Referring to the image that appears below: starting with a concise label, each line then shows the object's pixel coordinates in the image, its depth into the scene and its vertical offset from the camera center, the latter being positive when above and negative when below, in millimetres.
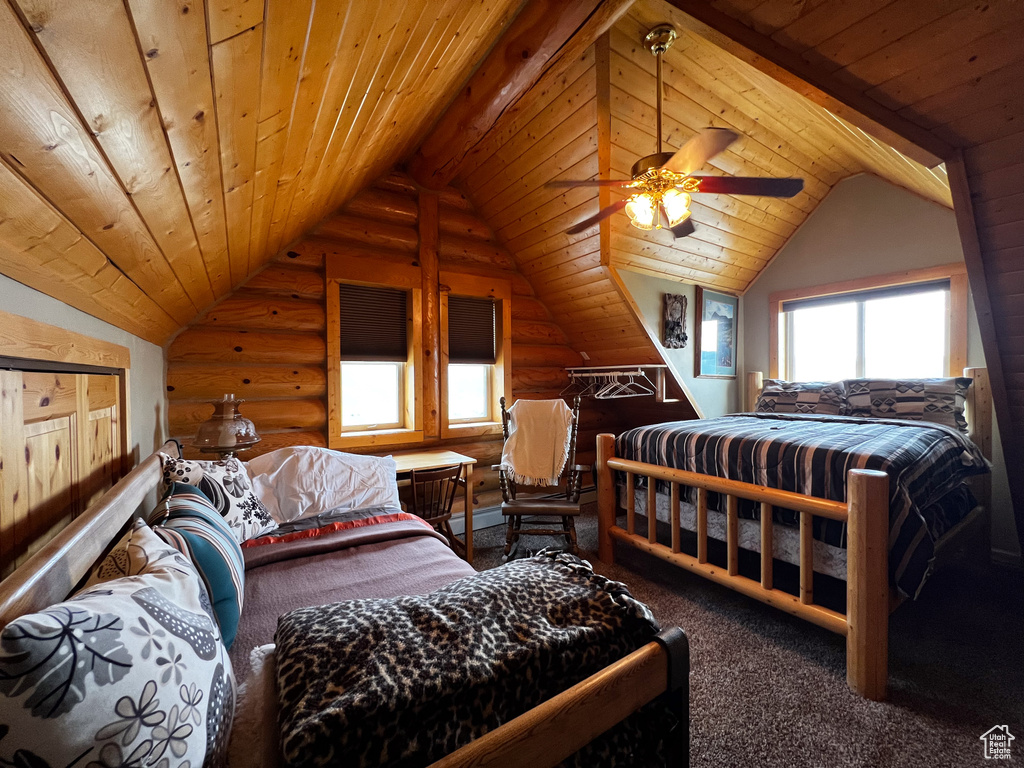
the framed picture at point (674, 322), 3711 +558
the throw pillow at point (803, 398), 3391 -112
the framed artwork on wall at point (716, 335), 4039 +492
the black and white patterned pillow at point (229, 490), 1723 -426
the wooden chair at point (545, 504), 2971 -835
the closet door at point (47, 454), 939 -173
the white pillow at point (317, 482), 2168 -503
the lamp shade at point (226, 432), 2207 -230
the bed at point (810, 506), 1670 -617
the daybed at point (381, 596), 678 -583
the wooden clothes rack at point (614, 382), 3824 +33
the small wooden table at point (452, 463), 2896 -528
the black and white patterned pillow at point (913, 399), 2916 -114
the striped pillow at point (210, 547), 1099 -444
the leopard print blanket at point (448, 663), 605 -453
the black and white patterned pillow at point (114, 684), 457 -363
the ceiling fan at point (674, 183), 1883 +981
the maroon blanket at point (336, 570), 1327 -674
